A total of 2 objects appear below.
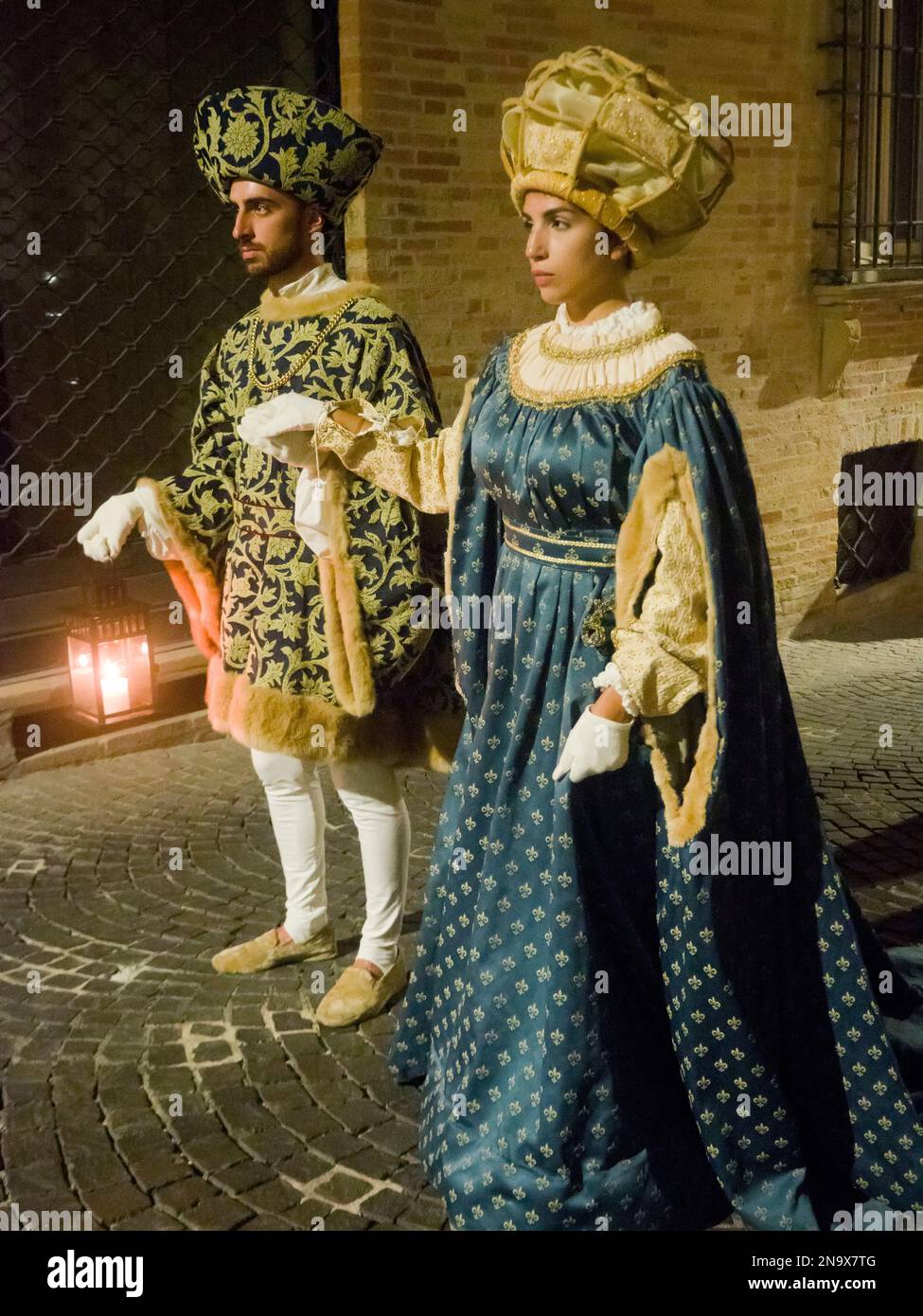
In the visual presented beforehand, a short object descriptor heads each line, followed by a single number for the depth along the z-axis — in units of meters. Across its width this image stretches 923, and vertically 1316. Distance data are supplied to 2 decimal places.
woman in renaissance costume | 2.82
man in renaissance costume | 3.68
